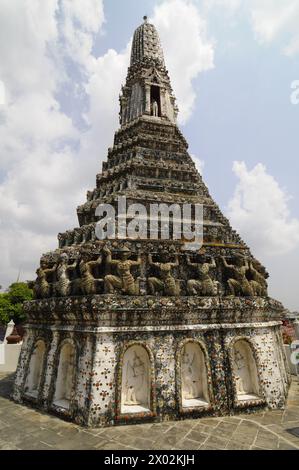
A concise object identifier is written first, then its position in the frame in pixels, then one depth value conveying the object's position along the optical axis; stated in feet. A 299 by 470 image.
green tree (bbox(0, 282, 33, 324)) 134.72
